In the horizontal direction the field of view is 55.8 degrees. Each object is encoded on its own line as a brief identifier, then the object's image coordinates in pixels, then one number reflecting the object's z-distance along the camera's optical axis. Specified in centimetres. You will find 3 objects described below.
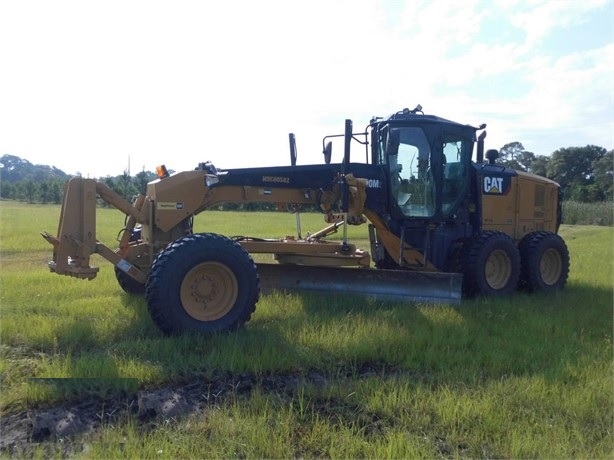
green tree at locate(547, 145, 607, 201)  6438
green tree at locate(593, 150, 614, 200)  5531
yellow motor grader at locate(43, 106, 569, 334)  577
